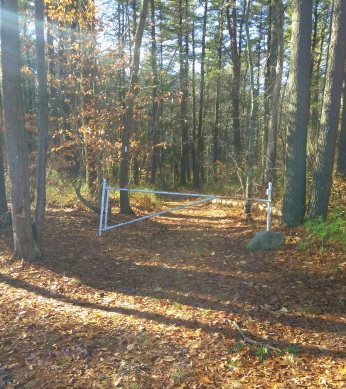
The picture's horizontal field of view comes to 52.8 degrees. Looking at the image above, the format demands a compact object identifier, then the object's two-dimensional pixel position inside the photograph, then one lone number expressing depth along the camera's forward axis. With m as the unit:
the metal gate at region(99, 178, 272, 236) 7.72
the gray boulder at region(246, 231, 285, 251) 7.30
